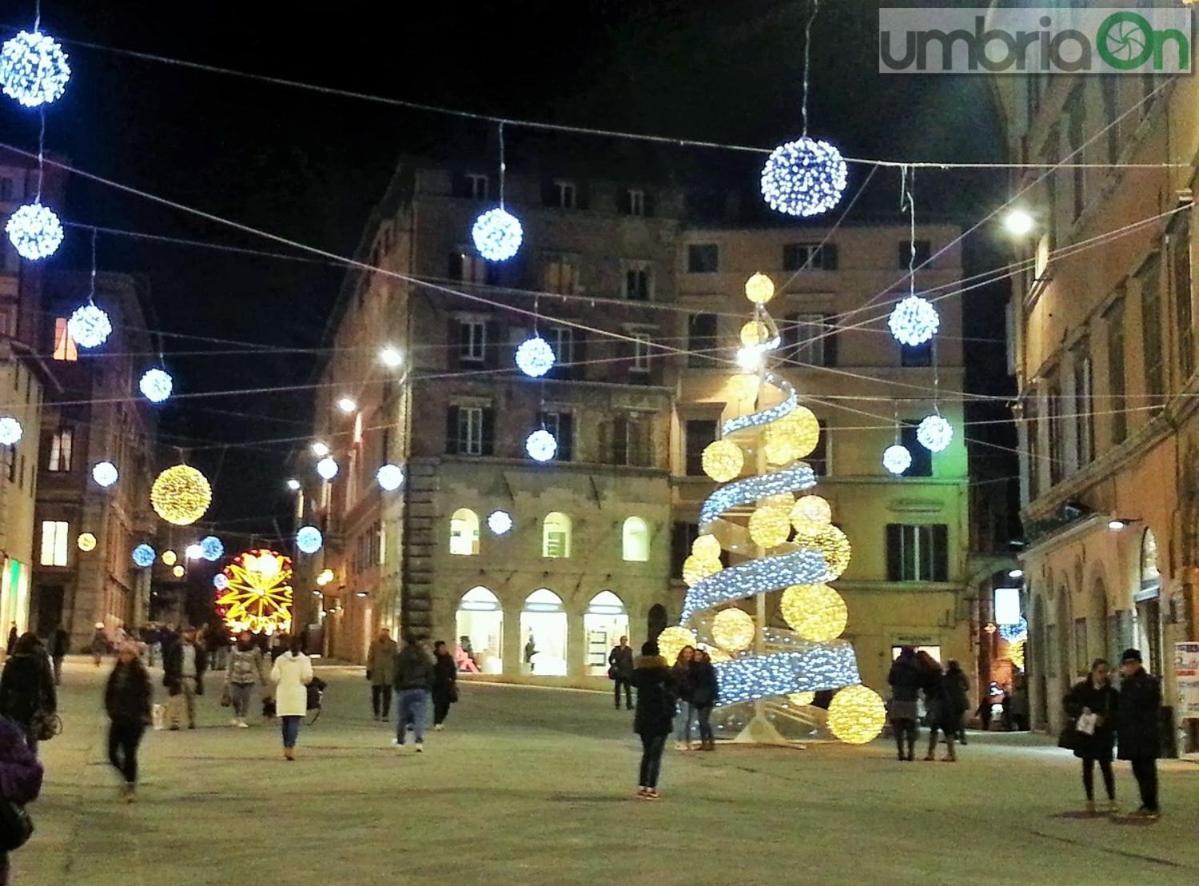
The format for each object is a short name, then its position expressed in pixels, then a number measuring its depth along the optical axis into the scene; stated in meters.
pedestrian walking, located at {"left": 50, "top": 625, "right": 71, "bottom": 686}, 33.09
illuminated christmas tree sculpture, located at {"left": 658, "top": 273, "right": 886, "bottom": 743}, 23.66
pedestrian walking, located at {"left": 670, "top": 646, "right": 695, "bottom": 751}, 22.91
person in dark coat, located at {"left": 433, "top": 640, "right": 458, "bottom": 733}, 26.64
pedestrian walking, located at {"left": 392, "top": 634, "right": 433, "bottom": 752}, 21.27
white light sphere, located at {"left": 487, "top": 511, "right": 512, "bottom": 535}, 50.09
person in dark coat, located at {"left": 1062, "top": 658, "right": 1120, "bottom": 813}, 14.98
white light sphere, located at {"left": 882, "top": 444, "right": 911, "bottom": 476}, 42.78
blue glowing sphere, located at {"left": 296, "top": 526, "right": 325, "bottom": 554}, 47.69
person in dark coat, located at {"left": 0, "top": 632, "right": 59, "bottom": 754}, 14.59
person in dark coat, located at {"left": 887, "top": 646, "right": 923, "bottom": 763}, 22.25
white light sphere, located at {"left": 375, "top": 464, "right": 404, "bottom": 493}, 43.34
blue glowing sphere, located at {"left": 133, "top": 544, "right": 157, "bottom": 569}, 52.00
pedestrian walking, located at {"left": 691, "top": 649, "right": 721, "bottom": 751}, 22.70
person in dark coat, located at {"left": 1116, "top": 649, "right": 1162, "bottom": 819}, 14.48
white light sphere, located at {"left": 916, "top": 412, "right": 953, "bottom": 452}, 32.03
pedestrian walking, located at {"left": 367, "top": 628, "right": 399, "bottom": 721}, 27.95
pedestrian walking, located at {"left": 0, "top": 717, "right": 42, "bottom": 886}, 6.30
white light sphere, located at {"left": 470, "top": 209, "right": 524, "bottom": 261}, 19.00
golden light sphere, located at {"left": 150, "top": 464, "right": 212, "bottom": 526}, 34.25
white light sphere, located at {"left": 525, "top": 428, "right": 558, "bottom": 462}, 39.56
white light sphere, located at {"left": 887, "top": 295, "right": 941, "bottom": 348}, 21.23
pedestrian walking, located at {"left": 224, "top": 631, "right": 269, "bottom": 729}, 24.84
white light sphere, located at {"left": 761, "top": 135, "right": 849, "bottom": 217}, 15.54
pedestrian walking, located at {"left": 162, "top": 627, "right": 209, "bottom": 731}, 24.62
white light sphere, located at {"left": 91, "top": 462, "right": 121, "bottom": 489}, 40.22
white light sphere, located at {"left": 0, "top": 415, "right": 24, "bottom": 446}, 34.62
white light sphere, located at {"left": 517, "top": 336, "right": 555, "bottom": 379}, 28.53
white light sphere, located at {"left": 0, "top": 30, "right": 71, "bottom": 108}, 13.86
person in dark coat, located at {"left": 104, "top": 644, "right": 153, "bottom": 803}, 14.89
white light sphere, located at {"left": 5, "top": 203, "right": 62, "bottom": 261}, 16.86
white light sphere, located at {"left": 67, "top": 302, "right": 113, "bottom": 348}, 22.12
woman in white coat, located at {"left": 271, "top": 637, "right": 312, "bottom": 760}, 19.30
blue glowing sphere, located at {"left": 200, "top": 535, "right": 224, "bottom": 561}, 51.28
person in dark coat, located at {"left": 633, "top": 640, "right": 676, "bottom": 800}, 15.46
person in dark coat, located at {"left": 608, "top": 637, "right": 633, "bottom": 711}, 33.84
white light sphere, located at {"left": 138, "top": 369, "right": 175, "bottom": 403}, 28.08
